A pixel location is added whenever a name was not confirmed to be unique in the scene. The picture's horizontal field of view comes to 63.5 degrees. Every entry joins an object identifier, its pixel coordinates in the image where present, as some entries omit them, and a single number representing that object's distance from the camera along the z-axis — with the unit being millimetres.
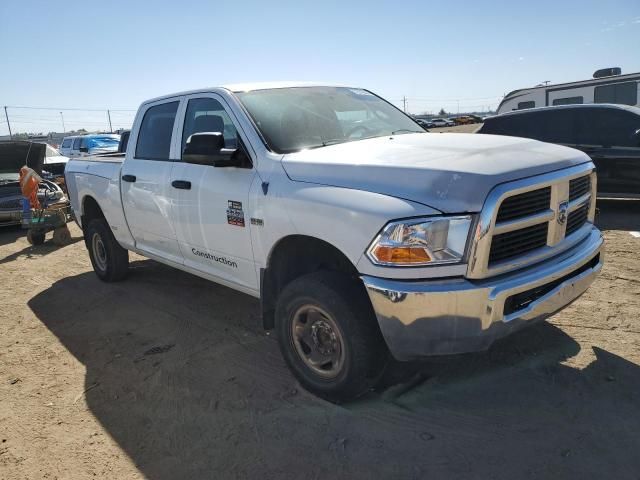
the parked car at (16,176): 9703
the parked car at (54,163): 13162
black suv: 7832
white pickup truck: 2580
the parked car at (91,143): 19016
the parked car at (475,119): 46641
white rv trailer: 12039
